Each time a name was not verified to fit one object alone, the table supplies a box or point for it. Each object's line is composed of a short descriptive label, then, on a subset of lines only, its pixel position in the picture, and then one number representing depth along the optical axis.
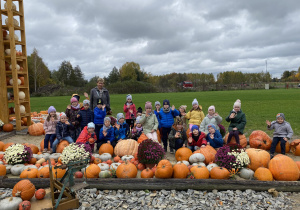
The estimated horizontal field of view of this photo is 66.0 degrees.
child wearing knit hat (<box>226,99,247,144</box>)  6.99
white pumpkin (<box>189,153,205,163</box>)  5.73
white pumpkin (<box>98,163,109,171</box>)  5.43
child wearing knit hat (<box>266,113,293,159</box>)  6.55
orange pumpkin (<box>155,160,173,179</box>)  4.79
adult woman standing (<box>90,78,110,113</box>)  8.27
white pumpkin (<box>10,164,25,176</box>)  5.54
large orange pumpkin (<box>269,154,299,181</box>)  4.91
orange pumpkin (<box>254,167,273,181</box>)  4.88
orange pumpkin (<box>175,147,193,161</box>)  6.05
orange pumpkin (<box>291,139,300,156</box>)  6.67
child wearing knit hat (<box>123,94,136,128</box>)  9.34
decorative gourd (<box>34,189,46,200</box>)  4.35
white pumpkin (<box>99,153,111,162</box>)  6.26
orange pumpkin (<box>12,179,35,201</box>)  4.20
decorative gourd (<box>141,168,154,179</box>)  5.05
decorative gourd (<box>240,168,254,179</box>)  5.07
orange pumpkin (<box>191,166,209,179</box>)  4.92
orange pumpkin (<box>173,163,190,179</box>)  4.91
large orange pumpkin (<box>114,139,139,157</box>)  6.67
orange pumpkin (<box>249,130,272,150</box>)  7.07
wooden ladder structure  9.87
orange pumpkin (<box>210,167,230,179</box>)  4.85
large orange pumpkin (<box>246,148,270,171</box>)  5.50
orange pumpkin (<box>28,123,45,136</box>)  10.12
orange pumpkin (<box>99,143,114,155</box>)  6.80
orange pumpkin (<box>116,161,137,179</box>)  5.04
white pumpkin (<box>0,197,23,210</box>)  3.90
